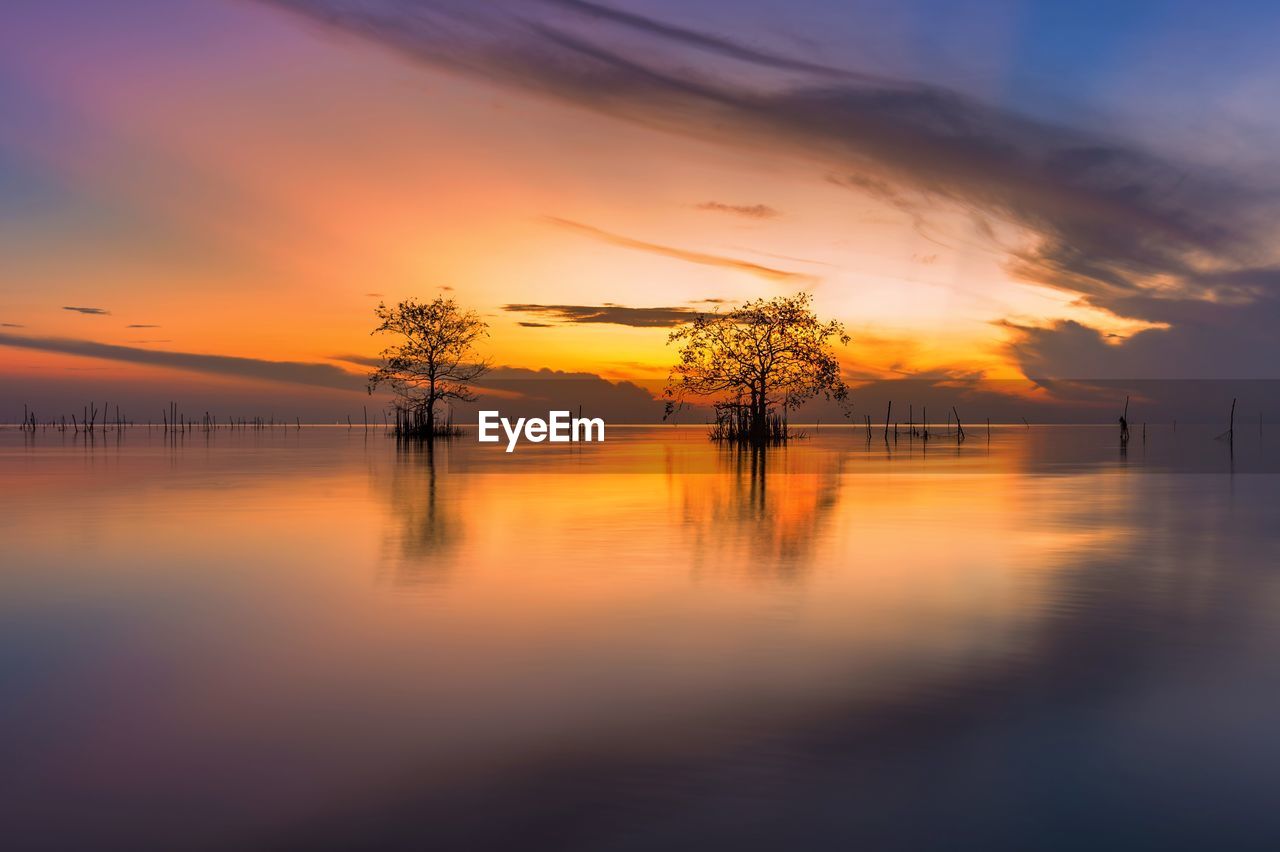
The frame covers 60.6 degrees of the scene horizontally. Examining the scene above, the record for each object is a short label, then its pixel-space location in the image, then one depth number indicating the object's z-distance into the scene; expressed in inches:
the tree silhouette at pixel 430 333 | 3430.1
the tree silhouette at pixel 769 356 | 2783.0
